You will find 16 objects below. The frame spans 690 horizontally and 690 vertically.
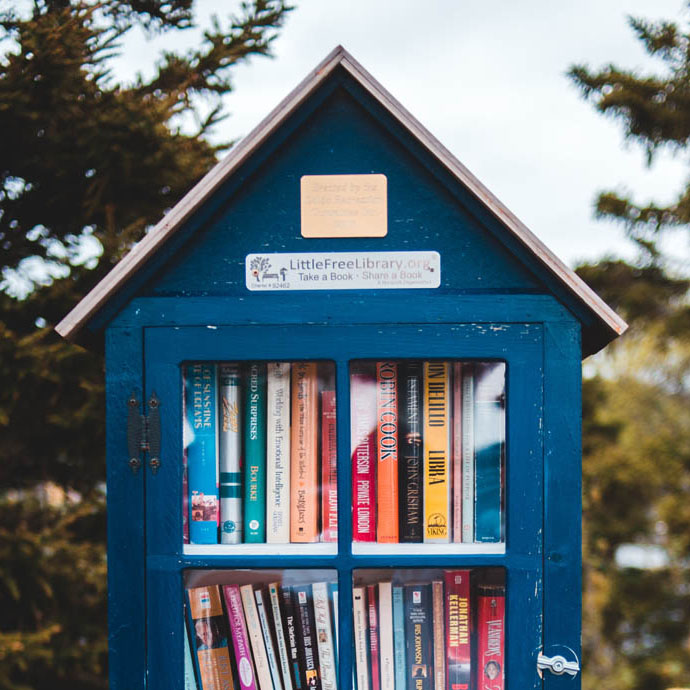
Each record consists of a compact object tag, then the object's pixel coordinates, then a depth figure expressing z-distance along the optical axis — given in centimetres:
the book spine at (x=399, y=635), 225
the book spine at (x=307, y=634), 225
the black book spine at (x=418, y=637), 225
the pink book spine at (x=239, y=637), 225
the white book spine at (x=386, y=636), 225
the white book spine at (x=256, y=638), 225
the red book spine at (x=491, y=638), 223
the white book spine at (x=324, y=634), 225
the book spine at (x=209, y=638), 224
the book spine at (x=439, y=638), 225
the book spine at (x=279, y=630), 225
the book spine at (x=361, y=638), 225
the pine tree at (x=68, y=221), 263
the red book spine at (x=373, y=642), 225
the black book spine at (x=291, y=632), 225
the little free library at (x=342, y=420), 221
